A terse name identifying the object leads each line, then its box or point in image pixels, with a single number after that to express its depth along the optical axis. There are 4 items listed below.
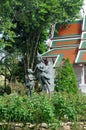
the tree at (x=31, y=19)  25.53
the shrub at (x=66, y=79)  19.92
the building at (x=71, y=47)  26.97
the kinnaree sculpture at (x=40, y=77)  16.38
